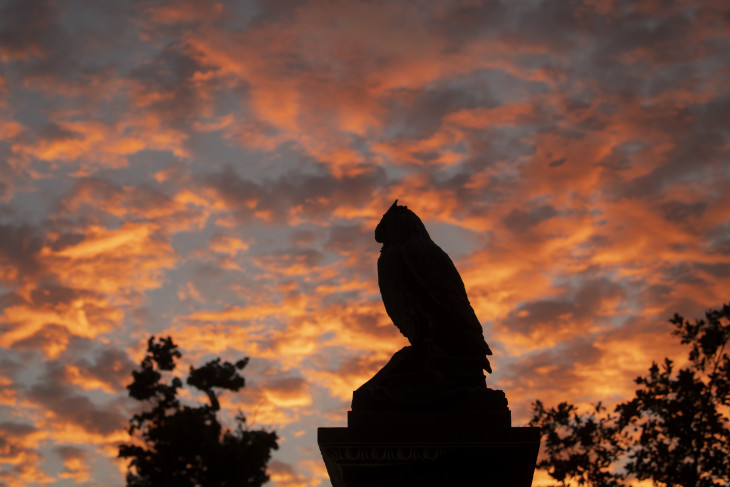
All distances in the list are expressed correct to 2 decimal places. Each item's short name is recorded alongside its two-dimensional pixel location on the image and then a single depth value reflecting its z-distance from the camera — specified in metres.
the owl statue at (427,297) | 7.30
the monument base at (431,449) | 6.50
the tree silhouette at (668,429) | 15.57
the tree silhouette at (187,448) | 30.55
